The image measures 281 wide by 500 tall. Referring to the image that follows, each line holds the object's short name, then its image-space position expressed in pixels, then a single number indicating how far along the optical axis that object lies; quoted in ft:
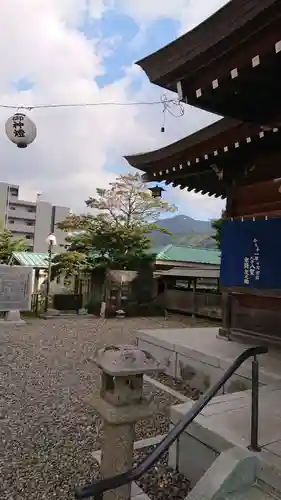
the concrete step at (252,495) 6.76
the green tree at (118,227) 46.78
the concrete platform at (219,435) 7.74
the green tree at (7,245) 60.88
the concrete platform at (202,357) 13.38
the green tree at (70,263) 46.06
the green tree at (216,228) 46.06
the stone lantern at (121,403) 5.68
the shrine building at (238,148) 7.24
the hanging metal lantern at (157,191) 21.62
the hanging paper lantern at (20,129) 20.24
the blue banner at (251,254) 15.06
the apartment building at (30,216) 134.82
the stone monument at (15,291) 34.81
